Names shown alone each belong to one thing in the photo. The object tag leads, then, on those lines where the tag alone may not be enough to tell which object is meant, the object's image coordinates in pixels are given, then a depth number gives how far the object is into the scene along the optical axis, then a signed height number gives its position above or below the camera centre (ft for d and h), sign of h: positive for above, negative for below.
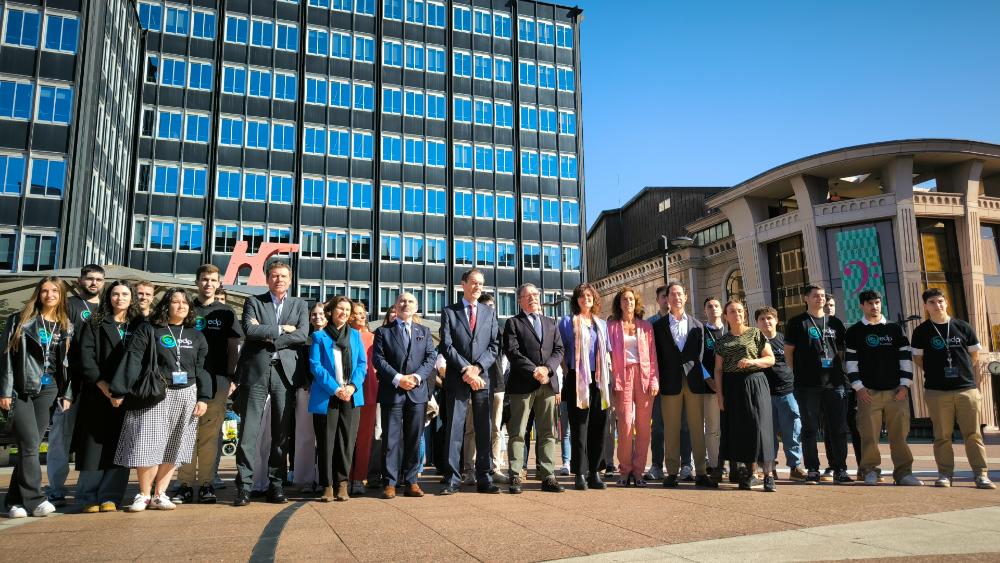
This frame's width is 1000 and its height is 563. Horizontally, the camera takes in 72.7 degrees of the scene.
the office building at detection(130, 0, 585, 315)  134.72 +53.05
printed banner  101.65 +18.22
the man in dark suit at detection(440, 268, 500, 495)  22.21 +0.82
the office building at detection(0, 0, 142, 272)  94.22 +37.33
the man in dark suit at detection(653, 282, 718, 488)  24.08 +0.36
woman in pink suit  23.43 +0.33
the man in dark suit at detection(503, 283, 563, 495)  22.40 +0.51
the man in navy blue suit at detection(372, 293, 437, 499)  21.63 +0.14
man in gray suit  20.18 +0.62
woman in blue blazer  20.67 -0.22
